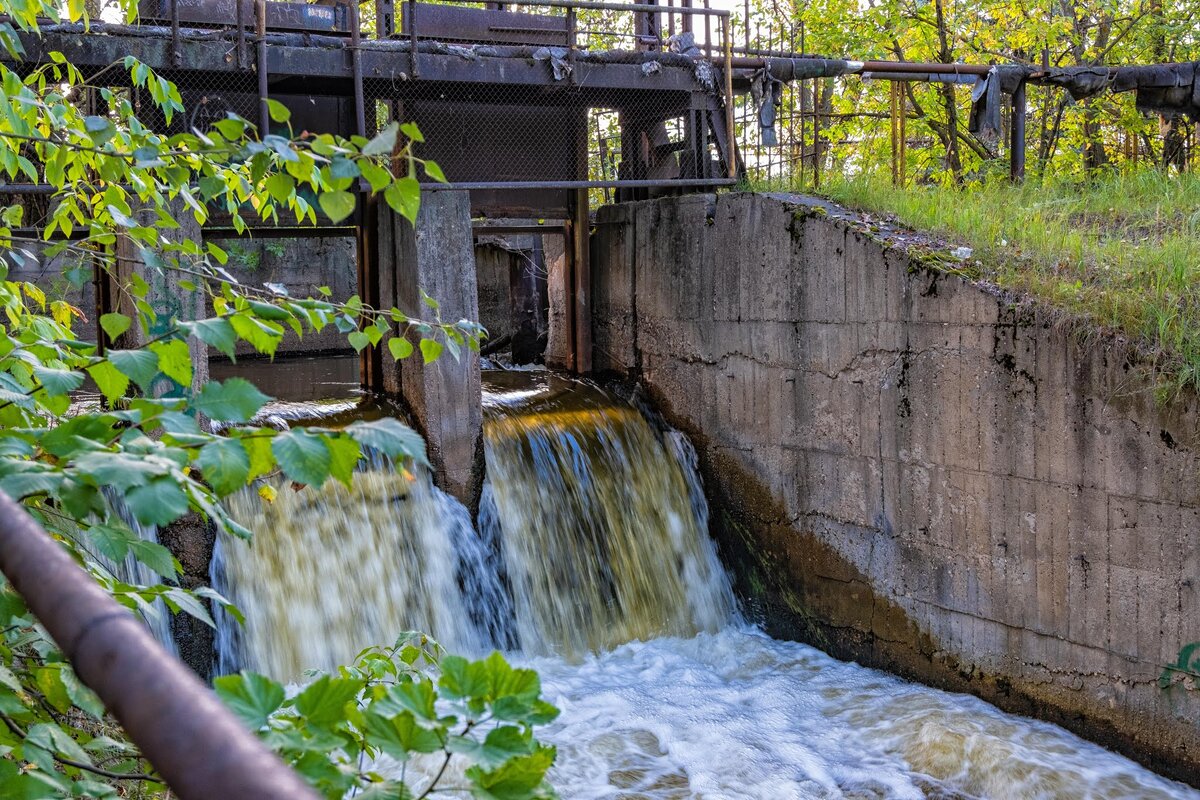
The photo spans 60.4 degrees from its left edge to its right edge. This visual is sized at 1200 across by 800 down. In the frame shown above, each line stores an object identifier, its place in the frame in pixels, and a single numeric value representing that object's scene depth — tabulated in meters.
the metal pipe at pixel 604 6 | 8.71
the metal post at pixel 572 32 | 9.16
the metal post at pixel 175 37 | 7.73
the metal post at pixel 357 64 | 8.16
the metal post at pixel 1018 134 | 10.95
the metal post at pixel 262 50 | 7.84
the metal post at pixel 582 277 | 10.55
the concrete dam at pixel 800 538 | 5.95
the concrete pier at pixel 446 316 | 8.21
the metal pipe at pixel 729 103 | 9.74
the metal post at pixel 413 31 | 8.41
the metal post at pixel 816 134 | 9.69
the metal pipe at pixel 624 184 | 9.00
